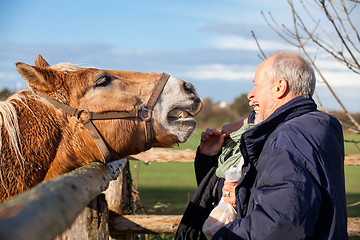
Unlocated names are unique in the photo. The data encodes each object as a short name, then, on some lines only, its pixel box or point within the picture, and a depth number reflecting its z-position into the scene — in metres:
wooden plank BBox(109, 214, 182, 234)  3.99
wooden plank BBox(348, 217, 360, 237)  3.97
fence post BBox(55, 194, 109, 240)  2.80
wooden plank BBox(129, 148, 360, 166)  4.98
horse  2.30
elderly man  1.70
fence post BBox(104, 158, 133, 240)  4.17
